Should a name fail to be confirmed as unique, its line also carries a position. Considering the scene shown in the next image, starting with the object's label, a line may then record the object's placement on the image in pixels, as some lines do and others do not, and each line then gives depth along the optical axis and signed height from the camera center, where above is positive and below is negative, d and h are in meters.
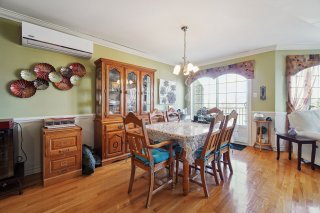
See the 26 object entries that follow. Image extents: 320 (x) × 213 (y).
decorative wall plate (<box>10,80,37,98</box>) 2.14 +0.23
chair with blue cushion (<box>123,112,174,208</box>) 1.58 -0.59
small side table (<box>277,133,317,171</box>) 2.46 -0.61
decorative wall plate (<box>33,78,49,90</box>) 2.31 +0.32
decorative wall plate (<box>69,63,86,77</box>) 2.65 +0.64
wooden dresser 2.03 -0.70
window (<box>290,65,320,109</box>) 3.25 +0.42
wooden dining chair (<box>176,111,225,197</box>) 1.74 -0.59
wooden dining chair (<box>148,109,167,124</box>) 2.59 -0.20
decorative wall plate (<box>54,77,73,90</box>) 2.52 +0.34
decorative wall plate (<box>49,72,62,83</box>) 2.42 +0.45
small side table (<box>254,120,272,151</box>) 3.45 -0.63
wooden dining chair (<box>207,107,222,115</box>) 2.81 -0.12
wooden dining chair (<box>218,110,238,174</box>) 1.99 -0.49
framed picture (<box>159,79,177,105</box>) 4.24 +0.38
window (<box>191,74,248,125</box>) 4.00 +0.31
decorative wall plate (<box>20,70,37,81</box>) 2.20 +0.44
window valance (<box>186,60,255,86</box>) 3.69 +0.93
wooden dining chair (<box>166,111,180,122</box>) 2.88 -0.24
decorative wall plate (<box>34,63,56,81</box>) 2.31 +0.55
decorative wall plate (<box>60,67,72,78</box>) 2.55 +0.56
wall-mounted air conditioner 2.08 +0.96
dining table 1.69 -0.39
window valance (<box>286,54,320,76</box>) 3.19 +0.91
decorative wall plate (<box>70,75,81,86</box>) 2.64 +0.44
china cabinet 2.72 +0.07
